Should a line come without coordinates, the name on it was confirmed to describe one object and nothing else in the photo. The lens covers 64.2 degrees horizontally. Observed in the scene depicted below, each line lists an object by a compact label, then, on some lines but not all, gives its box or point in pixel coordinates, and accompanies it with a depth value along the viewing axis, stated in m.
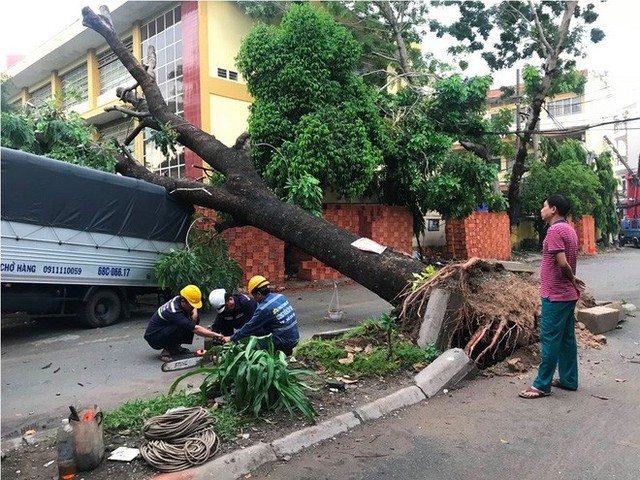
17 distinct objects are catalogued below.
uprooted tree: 7.23
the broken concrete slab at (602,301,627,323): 7.71
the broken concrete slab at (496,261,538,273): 6.91
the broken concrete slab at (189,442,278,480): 3.14
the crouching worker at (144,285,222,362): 6.46
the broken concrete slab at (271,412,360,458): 3.60
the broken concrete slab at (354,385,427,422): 4.25
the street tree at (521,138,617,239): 22.81
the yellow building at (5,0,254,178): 15.52
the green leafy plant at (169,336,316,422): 4.00
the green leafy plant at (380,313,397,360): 5.42
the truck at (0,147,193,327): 7.67
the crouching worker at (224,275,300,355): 5.27
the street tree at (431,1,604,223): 16.27
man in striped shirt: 4.63
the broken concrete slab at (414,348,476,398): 4.85
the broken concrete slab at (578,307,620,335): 6.95
